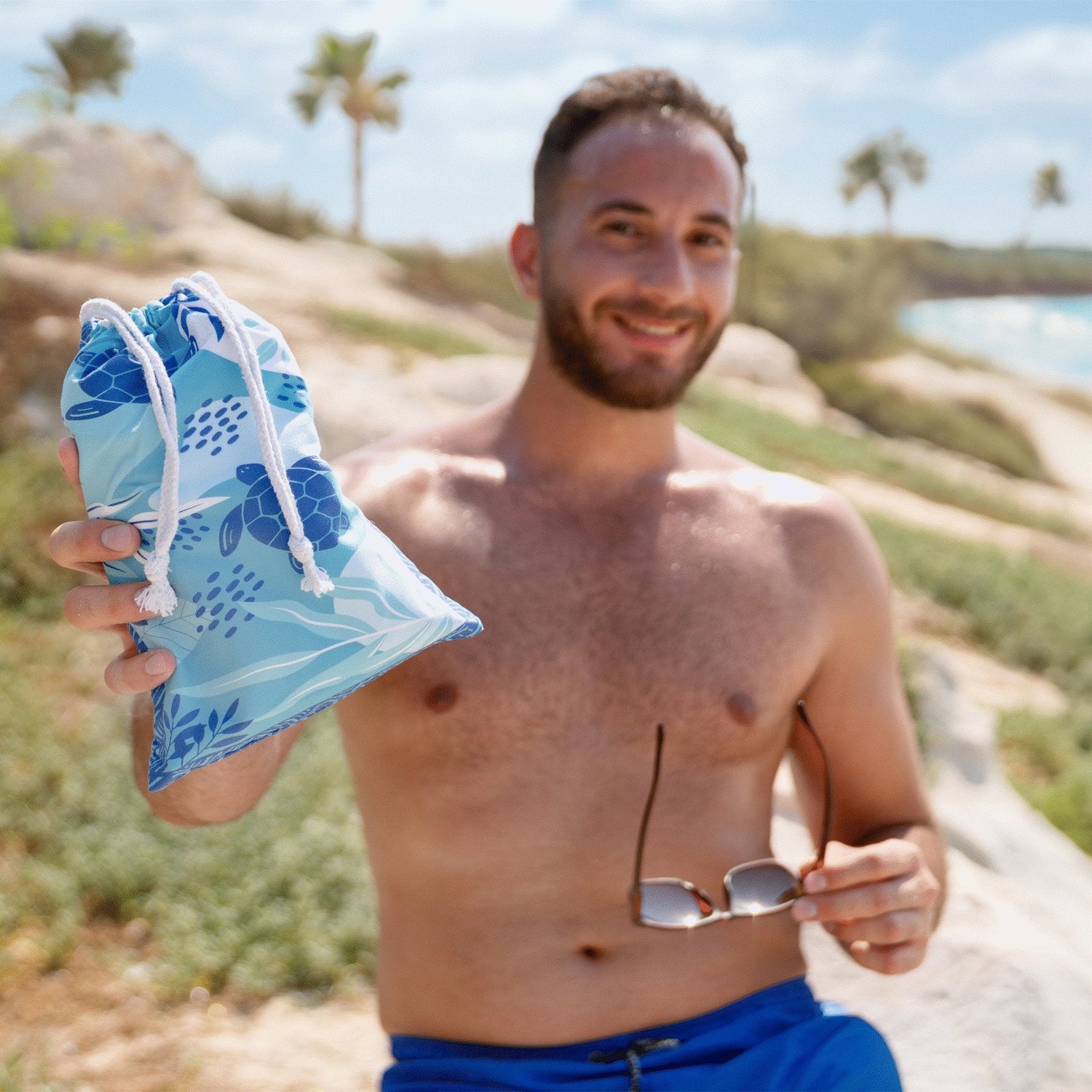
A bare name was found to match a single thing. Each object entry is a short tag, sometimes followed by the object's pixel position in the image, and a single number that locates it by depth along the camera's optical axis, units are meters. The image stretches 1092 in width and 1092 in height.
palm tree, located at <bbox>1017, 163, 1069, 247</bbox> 54.47
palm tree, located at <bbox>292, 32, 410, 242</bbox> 28.16
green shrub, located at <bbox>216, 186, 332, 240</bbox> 20.44
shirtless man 1.95
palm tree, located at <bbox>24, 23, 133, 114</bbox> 27.33
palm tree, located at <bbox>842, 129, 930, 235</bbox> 44.47
